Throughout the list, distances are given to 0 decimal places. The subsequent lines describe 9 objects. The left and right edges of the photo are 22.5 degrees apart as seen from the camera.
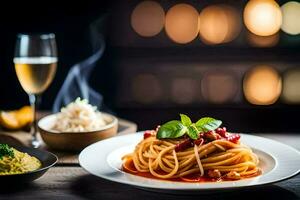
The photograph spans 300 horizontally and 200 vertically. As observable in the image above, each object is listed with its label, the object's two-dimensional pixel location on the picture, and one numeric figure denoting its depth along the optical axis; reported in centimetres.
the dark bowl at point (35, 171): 93
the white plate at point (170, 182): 89
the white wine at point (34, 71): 124
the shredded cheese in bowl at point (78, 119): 120
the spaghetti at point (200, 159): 98
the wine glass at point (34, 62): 123
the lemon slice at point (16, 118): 130
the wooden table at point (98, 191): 93
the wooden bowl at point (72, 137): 115
